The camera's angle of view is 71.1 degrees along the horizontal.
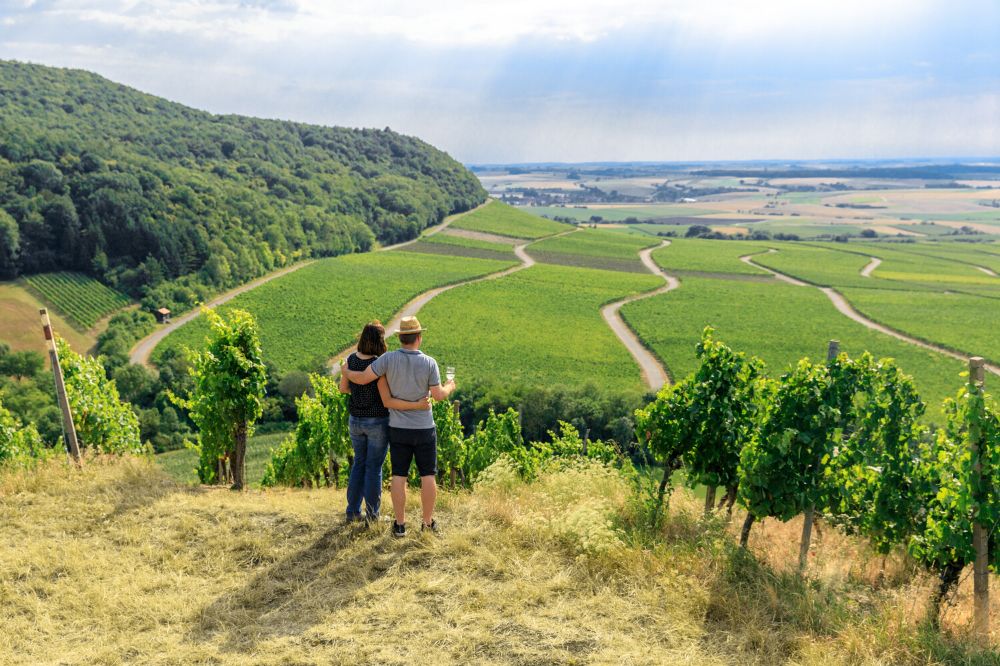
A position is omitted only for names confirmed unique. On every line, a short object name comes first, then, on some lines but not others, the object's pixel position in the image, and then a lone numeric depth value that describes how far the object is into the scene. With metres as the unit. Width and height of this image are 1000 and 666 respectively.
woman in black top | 8.19
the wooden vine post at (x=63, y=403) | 10.51
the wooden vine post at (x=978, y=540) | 6.76
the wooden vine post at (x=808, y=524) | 8.39
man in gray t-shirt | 7.74
